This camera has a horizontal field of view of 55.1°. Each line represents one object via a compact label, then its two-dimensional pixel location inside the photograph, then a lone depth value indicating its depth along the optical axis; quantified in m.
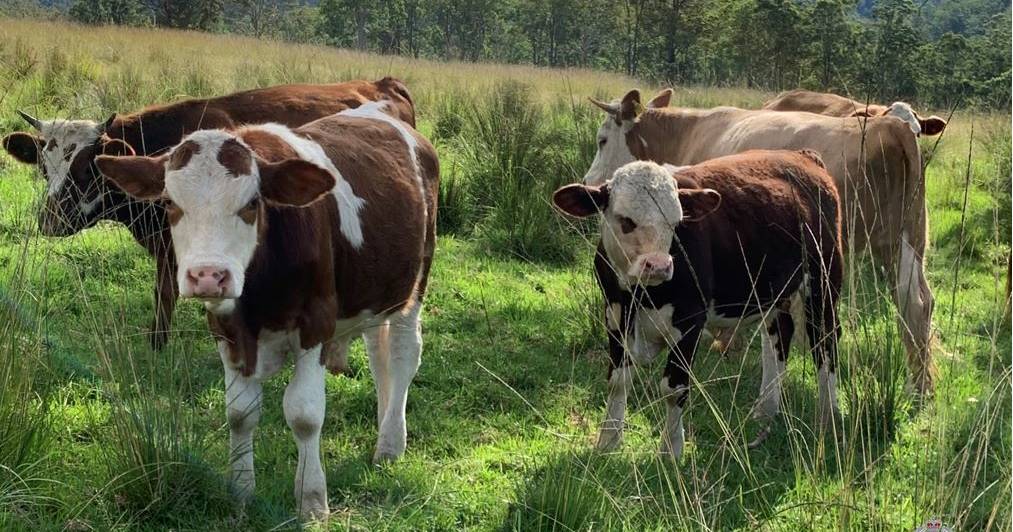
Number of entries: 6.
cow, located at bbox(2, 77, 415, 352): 5.83
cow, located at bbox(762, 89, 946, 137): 8.59
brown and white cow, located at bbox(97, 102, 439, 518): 3.58
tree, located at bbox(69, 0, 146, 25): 37.25
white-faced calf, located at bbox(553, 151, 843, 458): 4.64
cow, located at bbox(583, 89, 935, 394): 6.37
